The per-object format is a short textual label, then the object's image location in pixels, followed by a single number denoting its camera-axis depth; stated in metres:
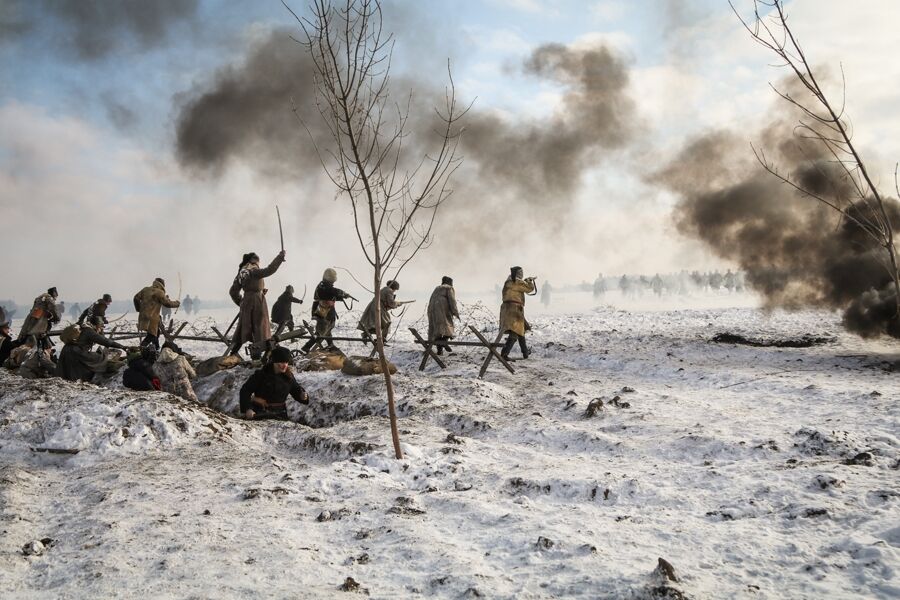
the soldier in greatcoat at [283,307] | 15.17
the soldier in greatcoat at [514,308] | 12.08
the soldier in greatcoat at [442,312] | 12.83
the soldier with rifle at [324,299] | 13.12
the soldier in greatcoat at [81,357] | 9.28
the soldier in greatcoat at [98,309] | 12.06
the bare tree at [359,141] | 5.53
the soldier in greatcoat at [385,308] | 13.01
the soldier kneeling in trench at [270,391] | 7.35
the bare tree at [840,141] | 4.45
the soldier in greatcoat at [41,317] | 12.50
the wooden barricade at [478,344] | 10.16
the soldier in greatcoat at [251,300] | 10.54
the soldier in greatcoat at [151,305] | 11.66
